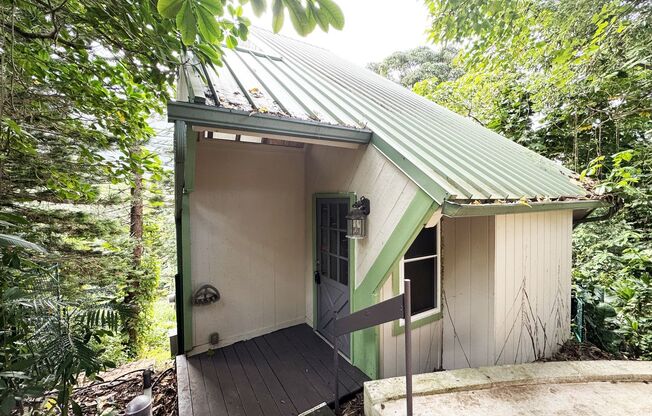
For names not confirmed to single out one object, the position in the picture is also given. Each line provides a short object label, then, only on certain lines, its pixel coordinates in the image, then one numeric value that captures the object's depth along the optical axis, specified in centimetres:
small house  257
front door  365
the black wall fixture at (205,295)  372
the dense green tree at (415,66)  1752
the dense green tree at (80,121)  164
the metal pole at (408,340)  164
